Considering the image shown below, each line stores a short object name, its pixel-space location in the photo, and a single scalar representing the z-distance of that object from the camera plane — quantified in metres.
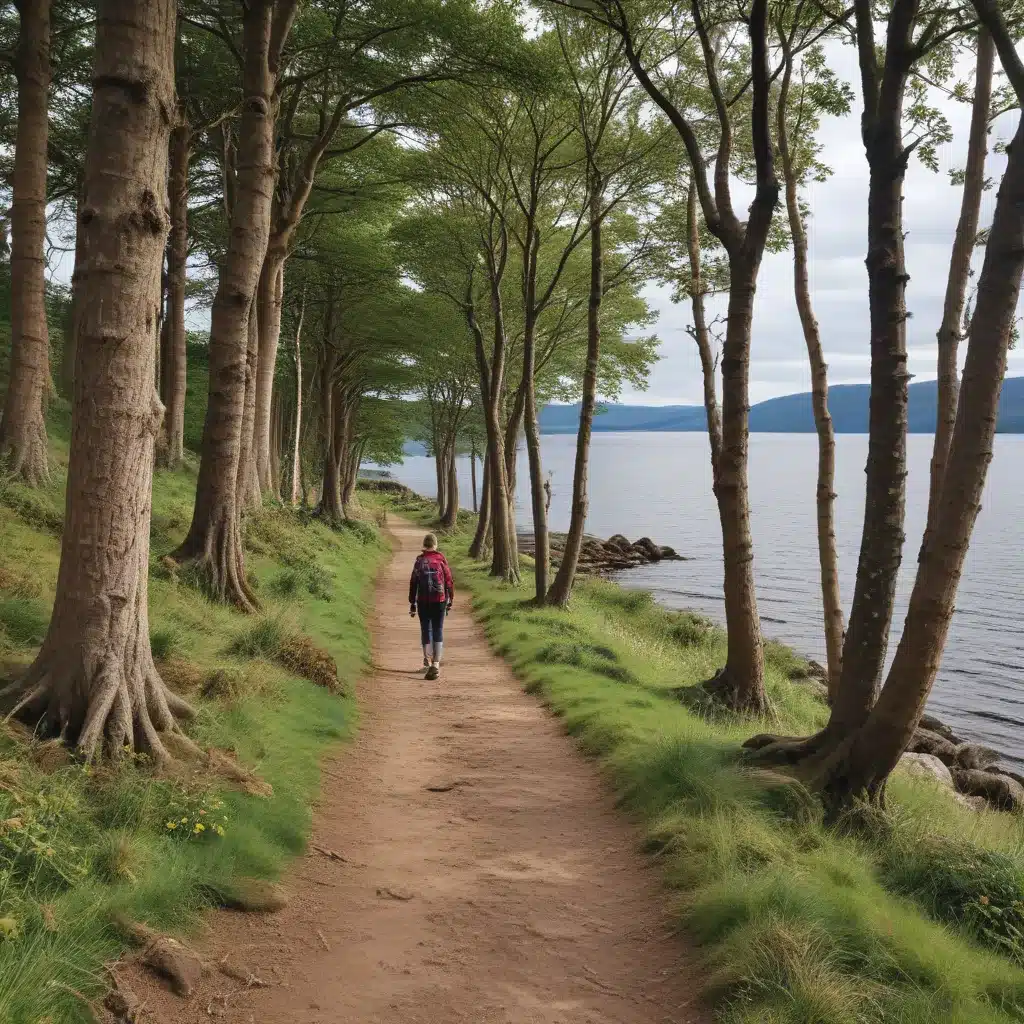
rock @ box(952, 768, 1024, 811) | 12.04
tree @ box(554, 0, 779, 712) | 9.62
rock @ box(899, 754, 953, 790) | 11.19
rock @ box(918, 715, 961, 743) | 15.56
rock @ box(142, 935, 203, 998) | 3.96
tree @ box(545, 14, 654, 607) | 15.19
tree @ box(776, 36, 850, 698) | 12.19
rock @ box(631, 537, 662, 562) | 45.34
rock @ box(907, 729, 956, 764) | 13.66
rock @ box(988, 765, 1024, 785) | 13.22
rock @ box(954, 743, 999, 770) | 13.70
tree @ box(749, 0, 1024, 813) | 5.67
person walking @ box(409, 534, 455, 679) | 11.68
